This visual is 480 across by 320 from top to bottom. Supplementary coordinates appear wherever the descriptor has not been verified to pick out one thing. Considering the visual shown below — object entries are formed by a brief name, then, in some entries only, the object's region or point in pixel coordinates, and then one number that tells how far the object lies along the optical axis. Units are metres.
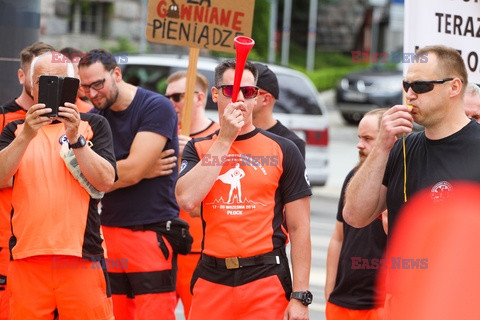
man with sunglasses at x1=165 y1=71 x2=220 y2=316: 12.56
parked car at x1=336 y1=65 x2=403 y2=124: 49.41
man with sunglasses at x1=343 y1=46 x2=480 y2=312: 7.83
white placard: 10.67
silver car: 24.34
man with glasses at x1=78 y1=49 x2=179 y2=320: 11.24
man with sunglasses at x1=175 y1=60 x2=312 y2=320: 8.89
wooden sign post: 12.15
